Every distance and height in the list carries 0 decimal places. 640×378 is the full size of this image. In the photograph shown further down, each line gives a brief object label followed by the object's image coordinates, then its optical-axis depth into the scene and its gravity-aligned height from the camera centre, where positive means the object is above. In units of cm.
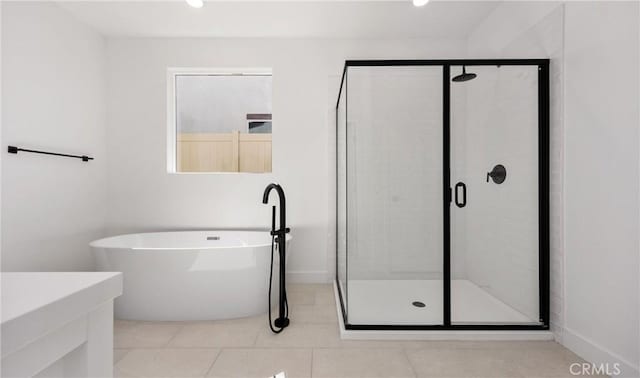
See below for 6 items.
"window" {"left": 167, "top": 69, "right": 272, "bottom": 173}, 330 +74
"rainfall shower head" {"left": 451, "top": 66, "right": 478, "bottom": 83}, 200 +74
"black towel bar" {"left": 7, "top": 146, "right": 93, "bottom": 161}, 216 +30
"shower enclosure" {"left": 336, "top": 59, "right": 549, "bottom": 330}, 199 -2
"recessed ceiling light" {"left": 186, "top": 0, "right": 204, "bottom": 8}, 250 +151
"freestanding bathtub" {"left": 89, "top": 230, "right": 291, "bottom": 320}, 218 -63
